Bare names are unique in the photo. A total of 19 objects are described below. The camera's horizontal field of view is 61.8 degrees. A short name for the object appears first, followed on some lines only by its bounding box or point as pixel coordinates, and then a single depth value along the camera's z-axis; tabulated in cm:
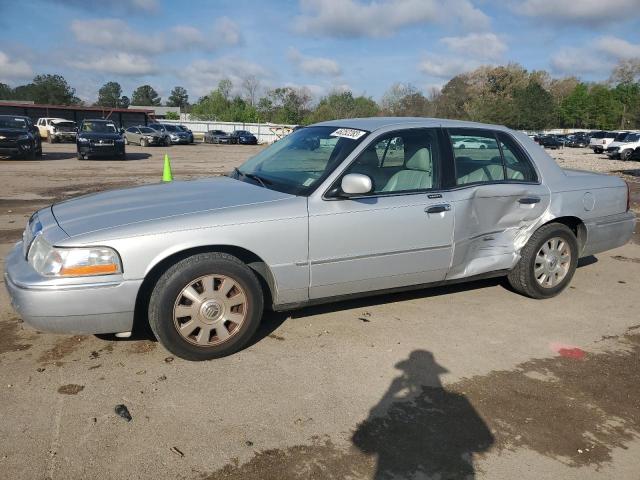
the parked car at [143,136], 3588
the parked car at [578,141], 5568
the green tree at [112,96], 13538
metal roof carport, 4888
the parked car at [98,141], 2111
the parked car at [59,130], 3444
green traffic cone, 956
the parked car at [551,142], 4984
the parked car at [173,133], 3800
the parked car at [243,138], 4653
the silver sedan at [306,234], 336
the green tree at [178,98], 14138
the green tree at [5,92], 10556
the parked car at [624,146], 2847
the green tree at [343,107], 7231
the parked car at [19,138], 1914
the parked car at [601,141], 3612
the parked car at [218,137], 4647
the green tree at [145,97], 14238
